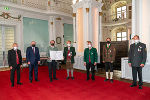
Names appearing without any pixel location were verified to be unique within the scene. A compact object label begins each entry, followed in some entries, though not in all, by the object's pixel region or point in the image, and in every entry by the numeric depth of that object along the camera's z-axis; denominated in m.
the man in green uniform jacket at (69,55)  5.47
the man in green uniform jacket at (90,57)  5.31
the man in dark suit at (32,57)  5.13
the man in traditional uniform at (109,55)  5.05
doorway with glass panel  9.62
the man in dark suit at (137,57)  4.26
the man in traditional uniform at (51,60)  5.27
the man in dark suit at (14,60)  4.64
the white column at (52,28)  11.95
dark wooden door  7.80
